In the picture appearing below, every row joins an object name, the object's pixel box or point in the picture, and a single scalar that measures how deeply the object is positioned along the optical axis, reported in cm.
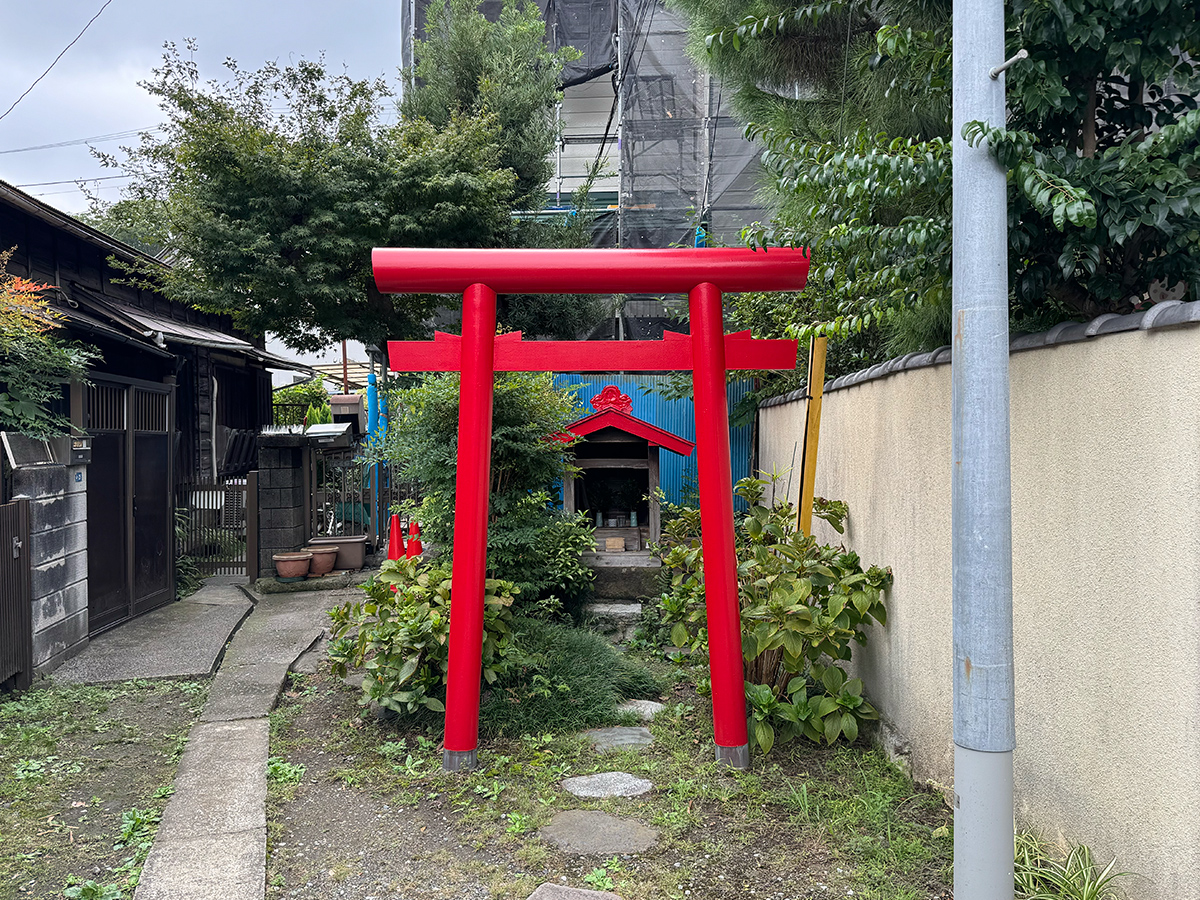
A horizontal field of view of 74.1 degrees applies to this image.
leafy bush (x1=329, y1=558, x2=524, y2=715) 472
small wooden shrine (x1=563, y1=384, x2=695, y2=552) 758
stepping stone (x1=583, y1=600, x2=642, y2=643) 704
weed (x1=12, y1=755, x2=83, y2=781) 424
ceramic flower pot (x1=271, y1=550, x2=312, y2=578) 895
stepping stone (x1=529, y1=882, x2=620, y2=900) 301
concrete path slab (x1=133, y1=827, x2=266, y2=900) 312
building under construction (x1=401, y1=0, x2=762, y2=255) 1257
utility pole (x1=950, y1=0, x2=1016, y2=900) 229
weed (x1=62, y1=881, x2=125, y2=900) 311
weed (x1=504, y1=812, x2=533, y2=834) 362
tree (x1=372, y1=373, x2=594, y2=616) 571
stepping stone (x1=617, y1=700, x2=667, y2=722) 511
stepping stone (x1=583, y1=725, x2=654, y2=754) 460
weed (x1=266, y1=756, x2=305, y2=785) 425
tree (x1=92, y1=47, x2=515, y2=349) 1026
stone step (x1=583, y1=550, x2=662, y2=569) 750
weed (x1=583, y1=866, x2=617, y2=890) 313
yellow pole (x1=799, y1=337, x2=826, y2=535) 563
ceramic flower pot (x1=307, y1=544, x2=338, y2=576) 922
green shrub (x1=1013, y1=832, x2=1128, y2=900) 255
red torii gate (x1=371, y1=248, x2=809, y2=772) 432
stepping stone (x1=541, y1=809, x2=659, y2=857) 345
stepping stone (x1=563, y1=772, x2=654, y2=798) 400
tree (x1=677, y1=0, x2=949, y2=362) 318
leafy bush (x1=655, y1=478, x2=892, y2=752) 427
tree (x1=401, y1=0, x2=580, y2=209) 1232
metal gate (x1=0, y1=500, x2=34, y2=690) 533
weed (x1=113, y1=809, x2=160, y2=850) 361
